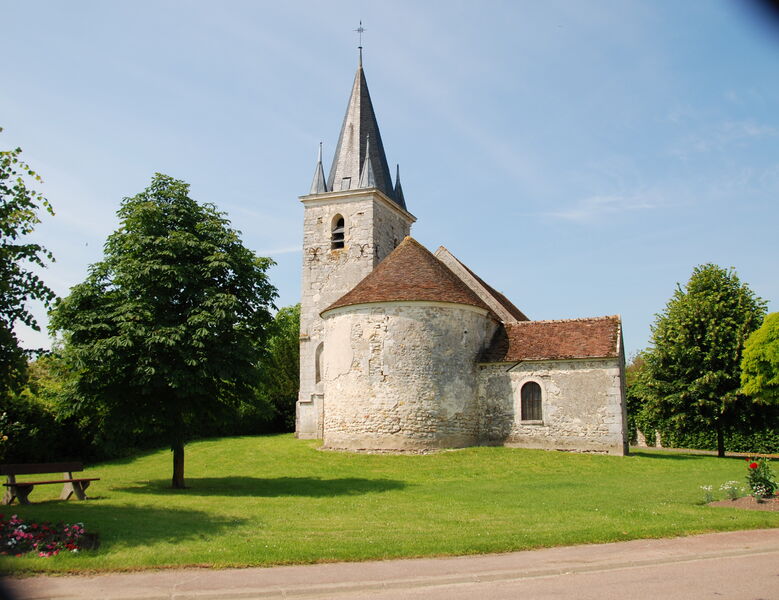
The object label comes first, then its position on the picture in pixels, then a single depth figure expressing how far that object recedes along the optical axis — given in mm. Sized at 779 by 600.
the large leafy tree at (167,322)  16750
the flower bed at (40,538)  9214
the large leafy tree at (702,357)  29109
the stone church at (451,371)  25922
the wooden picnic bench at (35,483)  14227
